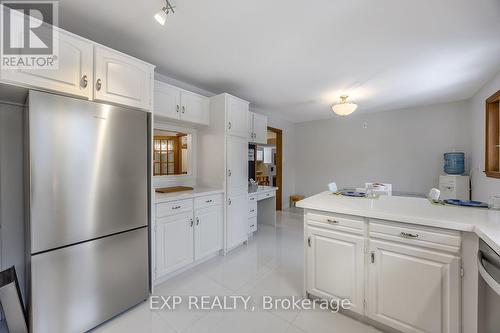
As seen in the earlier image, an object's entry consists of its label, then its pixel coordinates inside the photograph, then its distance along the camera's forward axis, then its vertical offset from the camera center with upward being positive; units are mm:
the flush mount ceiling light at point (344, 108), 3152 +901
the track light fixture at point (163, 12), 1407 +1104
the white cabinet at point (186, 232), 2086 -766
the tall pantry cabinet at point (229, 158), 2818 +120
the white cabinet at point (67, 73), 1296 +644
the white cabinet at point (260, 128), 3721 +713
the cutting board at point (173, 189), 2602 -304
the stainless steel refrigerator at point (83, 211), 1306 -325
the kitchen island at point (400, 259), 1234 -657
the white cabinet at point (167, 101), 2316 +778
